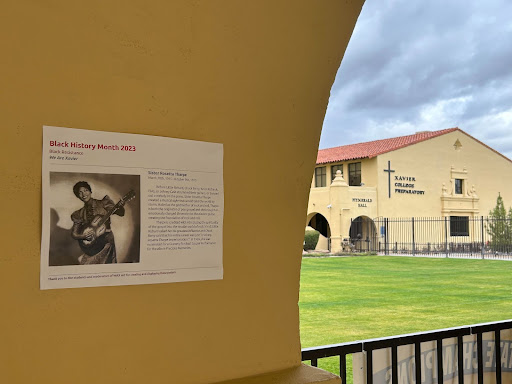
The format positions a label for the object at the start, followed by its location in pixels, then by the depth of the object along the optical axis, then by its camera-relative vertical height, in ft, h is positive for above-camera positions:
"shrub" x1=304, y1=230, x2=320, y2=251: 68.21 -1.31
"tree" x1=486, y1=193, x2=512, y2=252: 71.82 -0.73
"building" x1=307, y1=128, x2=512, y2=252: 70.85 +6.51
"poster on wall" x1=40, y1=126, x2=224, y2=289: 3.91 +0.16
